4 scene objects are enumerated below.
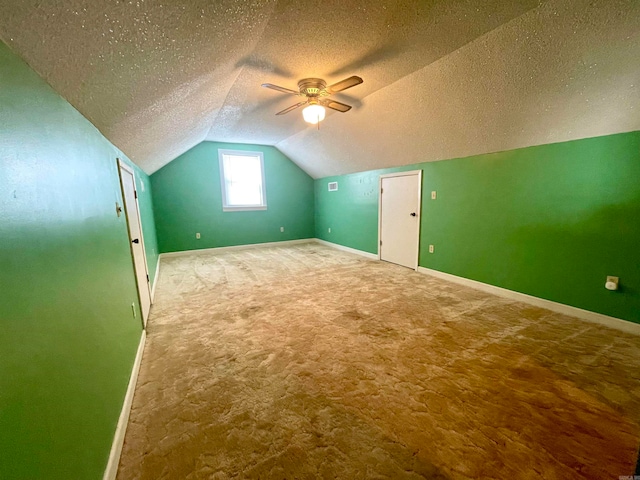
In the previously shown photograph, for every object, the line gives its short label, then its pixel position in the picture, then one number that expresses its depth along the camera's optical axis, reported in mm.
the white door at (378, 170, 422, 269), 4156
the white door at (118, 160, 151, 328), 2339
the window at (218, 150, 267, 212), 5918
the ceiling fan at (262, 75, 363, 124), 2372
